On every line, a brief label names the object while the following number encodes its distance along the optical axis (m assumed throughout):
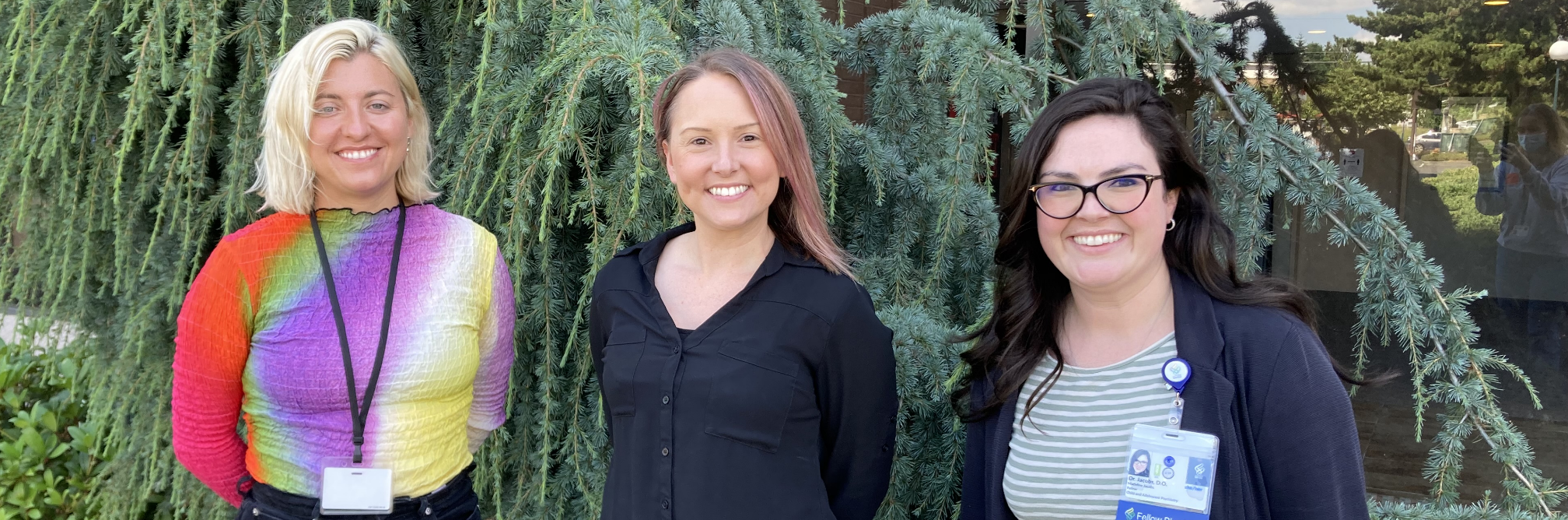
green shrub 3.43
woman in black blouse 1.52
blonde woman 1.62
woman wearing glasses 1.33
